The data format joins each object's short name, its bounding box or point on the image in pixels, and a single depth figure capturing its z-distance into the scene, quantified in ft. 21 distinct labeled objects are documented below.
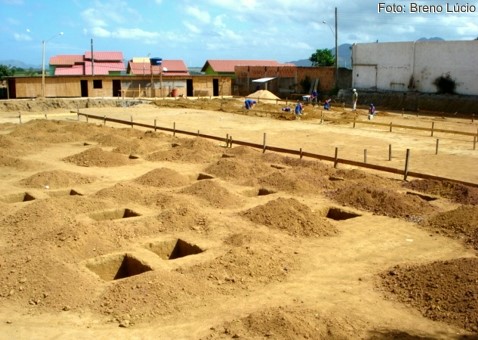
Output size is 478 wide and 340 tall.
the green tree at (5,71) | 180.55
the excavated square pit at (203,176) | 55.31
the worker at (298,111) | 113.67
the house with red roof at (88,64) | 188.55
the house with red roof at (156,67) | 194.59
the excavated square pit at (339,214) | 42.91
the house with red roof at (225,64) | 217.56
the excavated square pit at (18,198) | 47.16
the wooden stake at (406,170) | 51.47
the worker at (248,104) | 131.13
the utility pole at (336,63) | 153.53
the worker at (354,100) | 122.11
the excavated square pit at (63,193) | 48.52
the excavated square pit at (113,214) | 41.86
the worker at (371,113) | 109.50
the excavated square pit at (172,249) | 35.32
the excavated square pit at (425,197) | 46.95
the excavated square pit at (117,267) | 31.73
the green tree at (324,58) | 222.89
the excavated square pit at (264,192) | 49.57
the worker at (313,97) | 148.25
